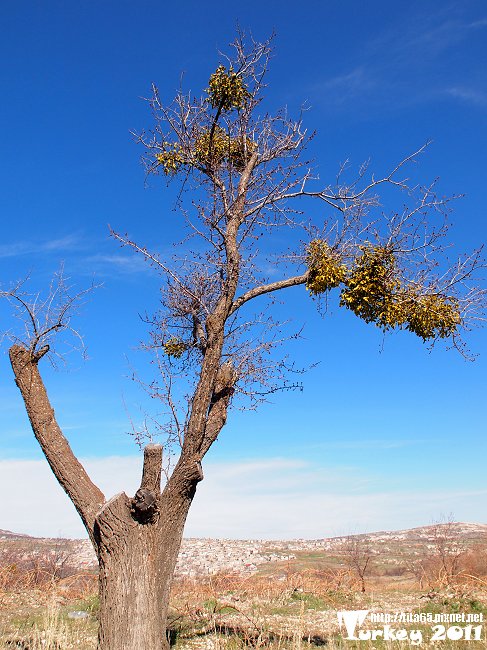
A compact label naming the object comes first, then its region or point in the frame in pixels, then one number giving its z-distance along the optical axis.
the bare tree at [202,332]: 6.76
